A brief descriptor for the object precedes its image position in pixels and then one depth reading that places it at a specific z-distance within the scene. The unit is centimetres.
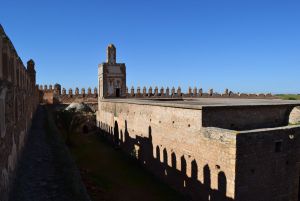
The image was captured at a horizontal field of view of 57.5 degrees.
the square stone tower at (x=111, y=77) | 2367
